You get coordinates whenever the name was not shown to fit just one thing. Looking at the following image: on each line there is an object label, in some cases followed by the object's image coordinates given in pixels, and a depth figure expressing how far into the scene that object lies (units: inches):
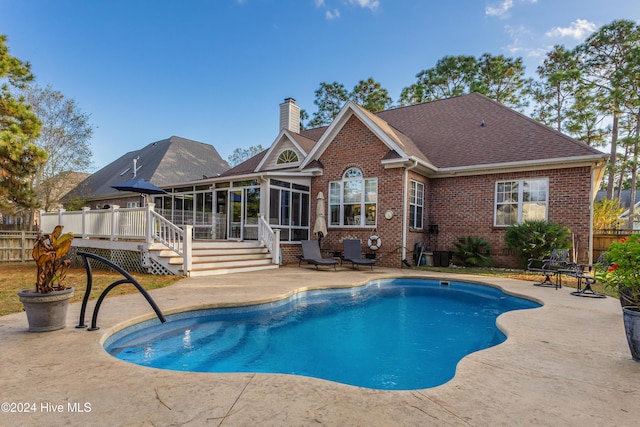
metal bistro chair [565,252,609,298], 279.7
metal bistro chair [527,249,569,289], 314.8
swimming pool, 152.7
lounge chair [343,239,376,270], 461.0
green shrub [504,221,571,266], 406.6
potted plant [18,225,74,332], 153.7
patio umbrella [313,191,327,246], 501.7
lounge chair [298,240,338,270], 435.2
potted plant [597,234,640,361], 130.3
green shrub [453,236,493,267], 459.5
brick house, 438.9
